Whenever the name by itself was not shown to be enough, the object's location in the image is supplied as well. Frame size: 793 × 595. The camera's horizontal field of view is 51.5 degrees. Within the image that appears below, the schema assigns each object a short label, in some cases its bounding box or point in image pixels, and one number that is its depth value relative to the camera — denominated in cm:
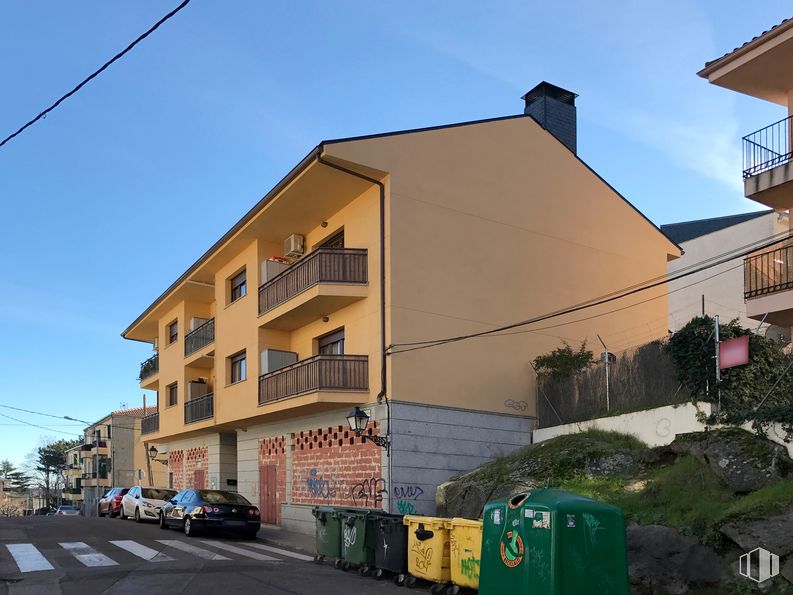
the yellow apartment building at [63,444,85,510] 9194
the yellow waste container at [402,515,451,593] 1184
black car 2073
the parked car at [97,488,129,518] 3170
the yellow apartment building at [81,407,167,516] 7507
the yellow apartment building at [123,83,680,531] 2044
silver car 2697
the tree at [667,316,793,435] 1452
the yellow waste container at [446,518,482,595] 1115
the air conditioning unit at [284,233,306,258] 2505
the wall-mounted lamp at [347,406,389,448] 1938
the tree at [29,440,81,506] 11362
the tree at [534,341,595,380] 2219
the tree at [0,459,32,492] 12638
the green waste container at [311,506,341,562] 1491
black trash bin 1295
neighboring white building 2962
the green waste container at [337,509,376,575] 1379
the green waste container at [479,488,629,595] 807
